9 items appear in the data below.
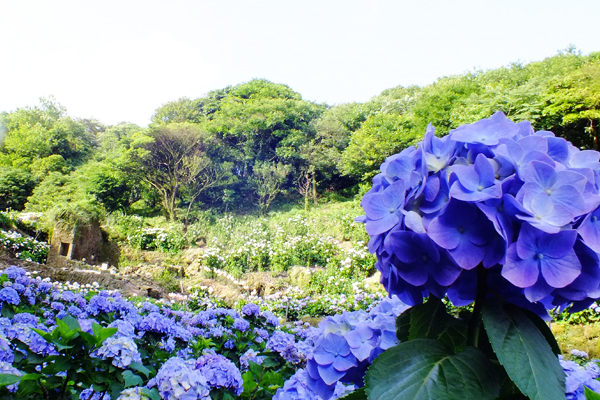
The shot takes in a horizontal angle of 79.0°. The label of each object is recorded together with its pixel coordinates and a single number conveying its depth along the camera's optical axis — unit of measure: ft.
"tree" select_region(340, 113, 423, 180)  45.88
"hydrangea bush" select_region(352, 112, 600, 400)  1.54
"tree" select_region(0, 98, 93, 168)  55.16
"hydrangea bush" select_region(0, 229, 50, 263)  23.70
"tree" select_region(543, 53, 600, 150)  30.12
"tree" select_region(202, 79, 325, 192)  56.49
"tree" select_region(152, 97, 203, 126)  65.95
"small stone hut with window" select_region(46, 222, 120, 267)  26.89
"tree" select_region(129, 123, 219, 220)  46.93
